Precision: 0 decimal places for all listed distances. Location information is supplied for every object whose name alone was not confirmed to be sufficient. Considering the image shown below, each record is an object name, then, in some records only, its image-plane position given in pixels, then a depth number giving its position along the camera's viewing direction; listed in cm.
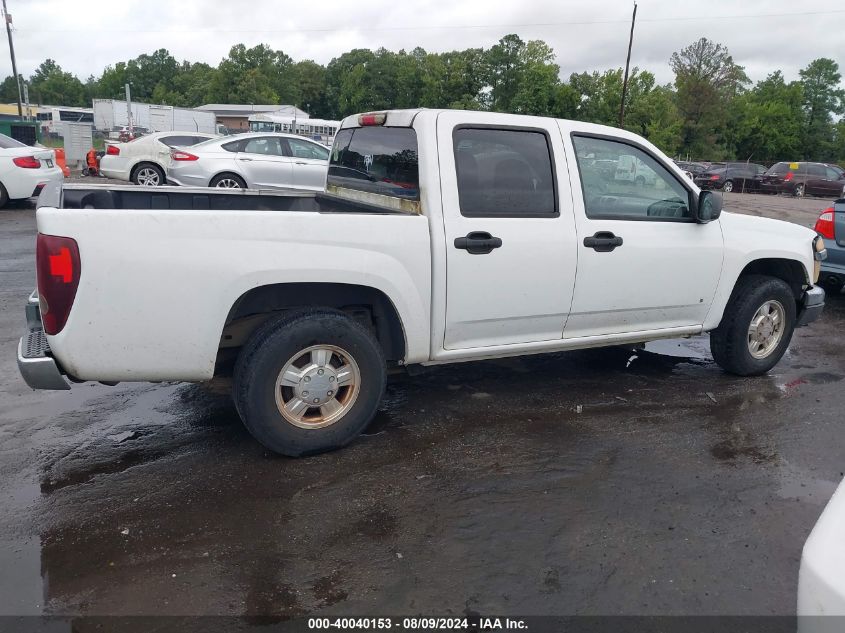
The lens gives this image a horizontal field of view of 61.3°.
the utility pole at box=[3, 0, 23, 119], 4284
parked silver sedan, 1408
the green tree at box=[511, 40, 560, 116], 5544
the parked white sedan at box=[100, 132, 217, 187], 1585
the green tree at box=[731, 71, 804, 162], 6688
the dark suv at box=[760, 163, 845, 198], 3148
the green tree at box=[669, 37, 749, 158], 6109
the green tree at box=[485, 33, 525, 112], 7112
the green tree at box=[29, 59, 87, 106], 13312
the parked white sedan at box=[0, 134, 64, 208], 1356
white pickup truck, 343
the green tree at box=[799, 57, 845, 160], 6981
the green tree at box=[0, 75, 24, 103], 12830
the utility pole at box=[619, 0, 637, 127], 4197
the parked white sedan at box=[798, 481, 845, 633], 185
